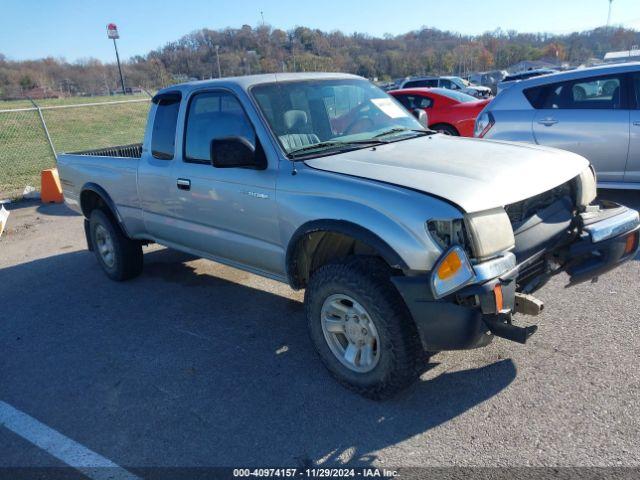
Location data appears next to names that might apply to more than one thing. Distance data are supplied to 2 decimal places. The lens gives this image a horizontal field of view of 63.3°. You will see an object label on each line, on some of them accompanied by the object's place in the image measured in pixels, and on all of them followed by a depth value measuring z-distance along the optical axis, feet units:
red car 36.01
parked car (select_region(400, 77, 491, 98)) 78.48
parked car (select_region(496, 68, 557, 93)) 79.03
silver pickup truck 8.93
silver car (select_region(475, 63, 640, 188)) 20.63
